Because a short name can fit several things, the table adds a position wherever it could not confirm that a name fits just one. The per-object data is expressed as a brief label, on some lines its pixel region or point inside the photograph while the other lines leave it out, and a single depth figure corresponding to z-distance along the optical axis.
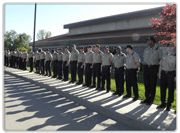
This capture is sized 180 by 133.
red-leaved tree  5.84
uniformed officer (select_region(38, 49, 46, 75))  14.22
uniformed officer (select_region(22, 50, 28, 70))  18.00
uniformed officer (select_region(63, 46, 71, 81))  11.39
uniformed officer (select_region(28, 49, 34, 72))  16.73
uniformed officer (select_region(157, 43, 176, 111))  5.47
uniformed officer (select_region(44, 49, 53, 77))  13.32
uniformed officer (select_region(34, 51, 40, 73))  14.86
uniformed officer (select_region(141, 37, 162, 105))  6.13
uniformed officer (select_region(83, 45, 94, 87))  9.62
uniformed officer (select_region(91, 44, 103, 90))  8.91
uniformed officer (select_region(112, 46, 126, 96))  7.59
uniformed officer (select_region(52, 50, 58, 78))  12.72
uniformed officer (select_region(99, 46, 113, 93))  8.34
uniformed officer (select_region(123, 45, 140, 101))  6.84
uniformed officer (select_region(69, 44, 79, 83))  10.76
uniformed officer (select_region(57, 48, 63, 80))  12.15
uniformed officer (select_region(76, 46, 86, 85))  10.28
